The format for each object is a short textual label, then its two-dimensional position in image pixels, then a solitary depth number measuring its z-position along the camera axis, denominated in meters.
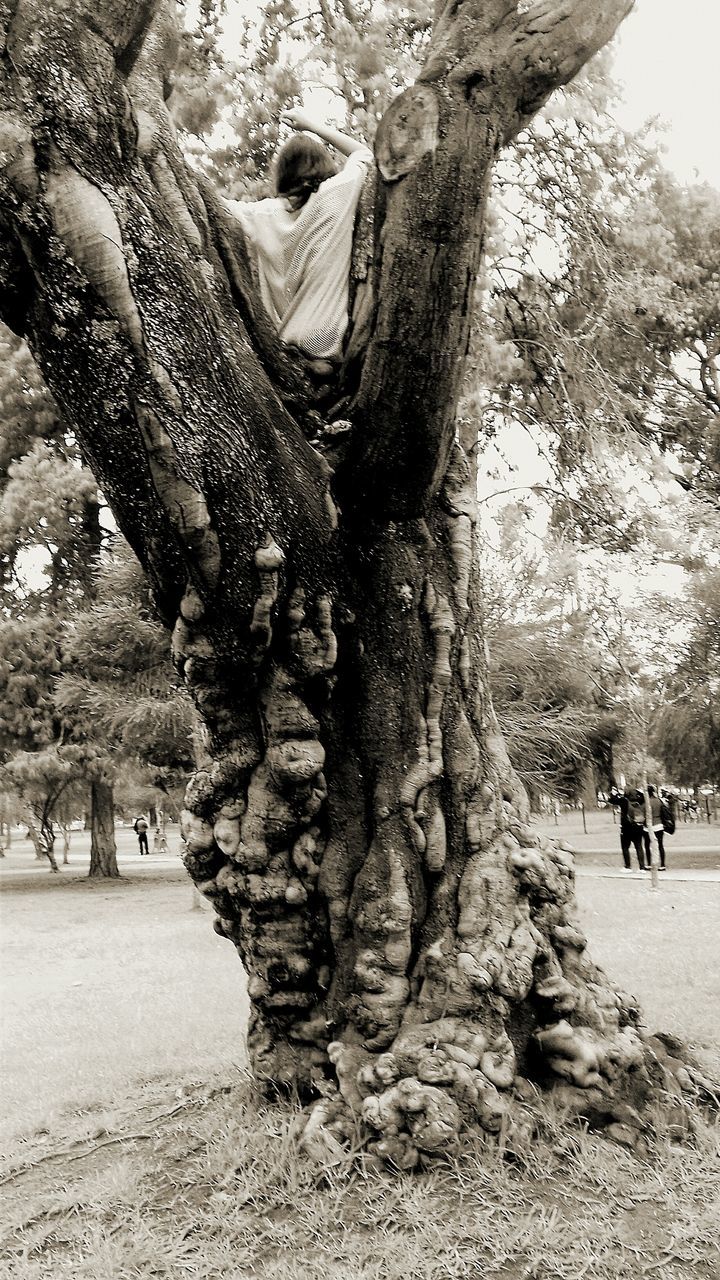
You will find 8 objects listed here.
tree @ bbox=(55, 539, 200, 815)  15.20
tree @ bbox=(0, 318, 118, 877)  18.06
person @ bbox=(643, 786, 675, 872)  16.39
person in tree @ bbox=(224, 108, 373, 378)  3.37
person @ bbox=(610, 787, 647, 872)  16.39
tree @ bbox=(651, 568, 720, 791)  17.97
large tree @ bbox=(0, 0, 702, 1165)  2.72
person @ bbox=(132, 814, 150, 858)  31.81
